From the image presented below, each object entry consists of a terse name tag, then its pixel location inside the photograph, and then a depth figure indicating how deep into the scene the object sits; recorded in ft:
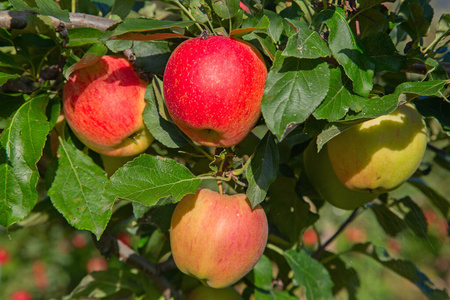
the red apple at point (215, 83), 2.49
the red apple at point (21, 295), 8.14
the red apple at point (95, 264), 8.61
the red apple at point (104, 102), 3.05
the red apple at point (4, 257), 8.56
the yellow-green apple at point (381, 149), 3.10
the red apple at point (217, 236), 2.83
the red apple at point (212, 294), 4.36
